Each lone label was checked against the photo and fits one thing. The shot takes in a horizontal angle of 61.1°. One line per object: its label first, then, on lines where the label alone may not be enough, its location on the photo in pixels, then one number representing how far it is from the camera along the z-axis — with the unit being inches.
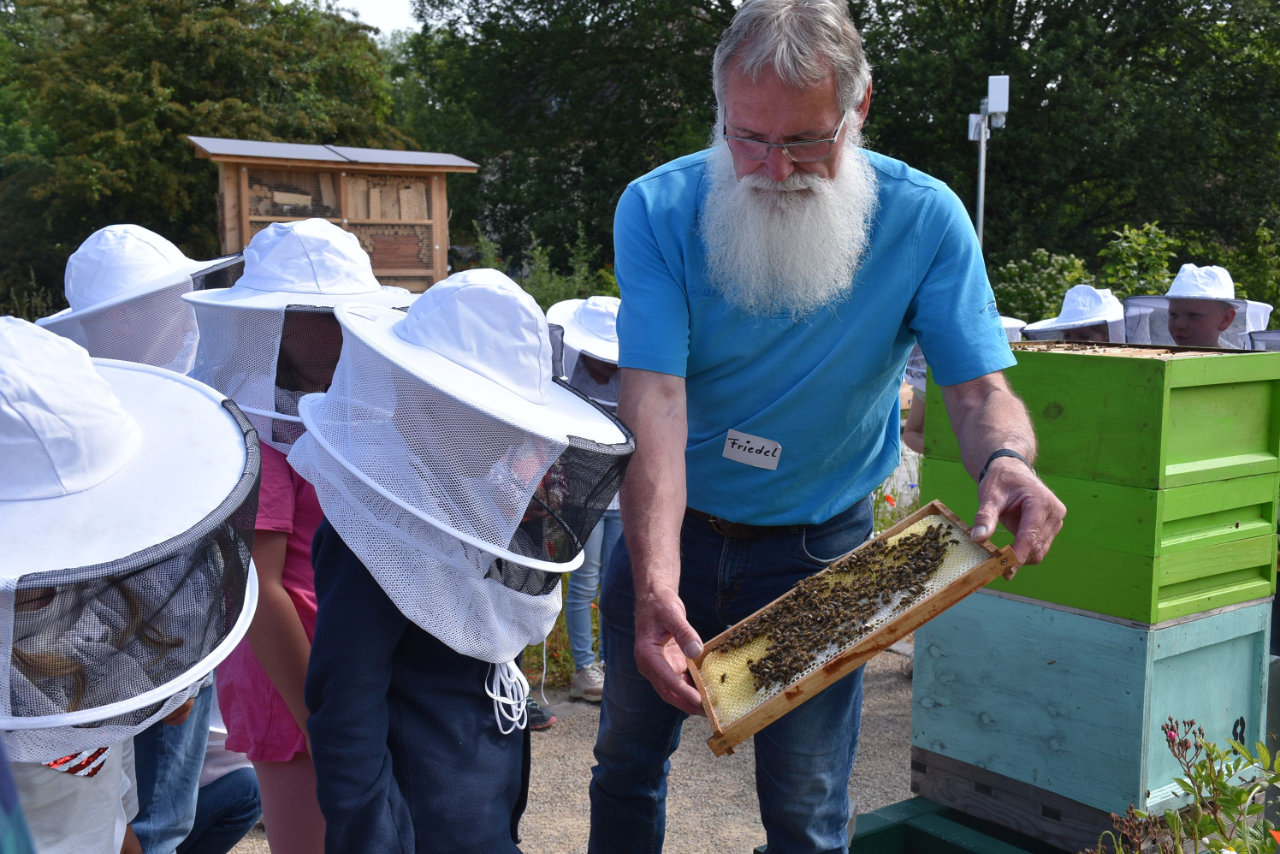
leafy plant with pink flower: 70.6
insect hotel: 273.0
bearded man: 82.2
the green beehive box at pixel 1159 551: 98.2
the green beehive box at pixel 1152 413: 97.8
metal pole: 463.5
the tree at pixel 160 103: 660.7
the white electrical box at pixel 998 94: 446.0
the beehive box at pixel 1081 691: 99.3
